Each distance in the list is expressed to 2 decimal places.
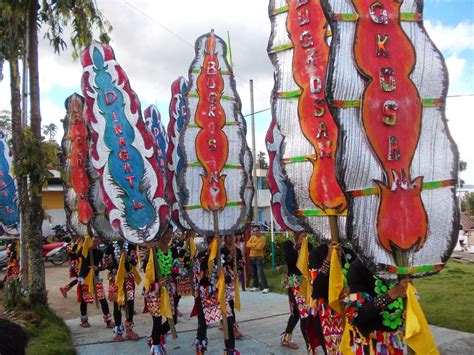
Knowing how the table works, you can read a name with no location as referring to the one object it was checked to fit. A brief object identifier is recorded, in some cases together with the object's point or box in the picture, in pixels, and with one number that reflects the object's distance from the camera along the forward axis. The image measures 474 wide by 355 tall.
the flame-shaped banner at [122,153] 5.35
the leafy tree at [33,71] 7.30
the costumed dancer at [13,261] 10.17
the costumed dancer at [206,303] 5.23
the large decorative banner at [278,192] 5.46
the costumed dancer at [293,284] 5.43
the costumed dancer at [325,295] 3.90
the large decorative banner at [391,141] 2.85
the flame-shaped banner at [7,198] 10.62
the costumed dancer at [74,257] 8.30
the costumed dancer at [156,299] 5.23
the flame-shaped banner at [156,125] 10.14
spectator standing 9.95
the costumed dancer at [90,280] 7.41
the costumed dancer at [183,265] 6.50
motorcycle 17.45
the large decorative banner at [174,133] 7.51
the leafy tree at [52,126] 33.44
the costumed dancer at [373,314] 3.01
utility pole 13.03
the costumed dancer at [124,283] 6.35
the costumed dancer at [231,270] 5.72
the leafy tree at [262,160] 53.45
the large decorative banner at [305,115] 4.27
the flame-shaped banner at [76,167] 7.95
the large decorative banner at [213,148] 5.55
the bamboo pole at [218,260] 5.03
